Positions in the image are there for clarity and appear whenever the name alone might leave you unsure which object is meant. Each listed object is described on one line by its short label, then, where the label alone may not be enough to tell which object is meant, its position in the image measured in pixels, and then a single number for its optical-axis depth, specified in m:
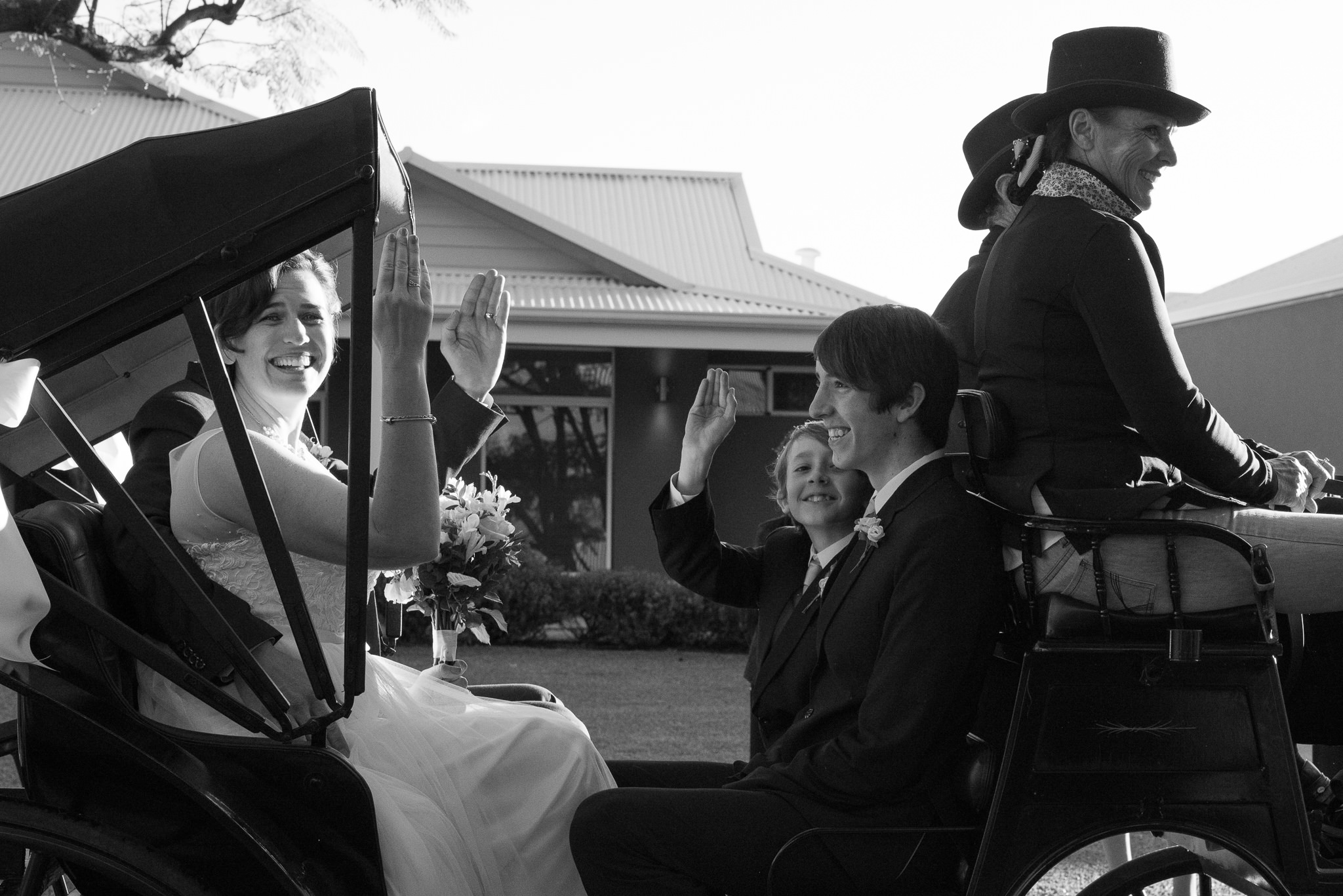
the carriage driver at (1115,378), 2.63
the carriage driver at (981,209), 3.83
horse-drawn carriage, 2.24
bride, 2.42
